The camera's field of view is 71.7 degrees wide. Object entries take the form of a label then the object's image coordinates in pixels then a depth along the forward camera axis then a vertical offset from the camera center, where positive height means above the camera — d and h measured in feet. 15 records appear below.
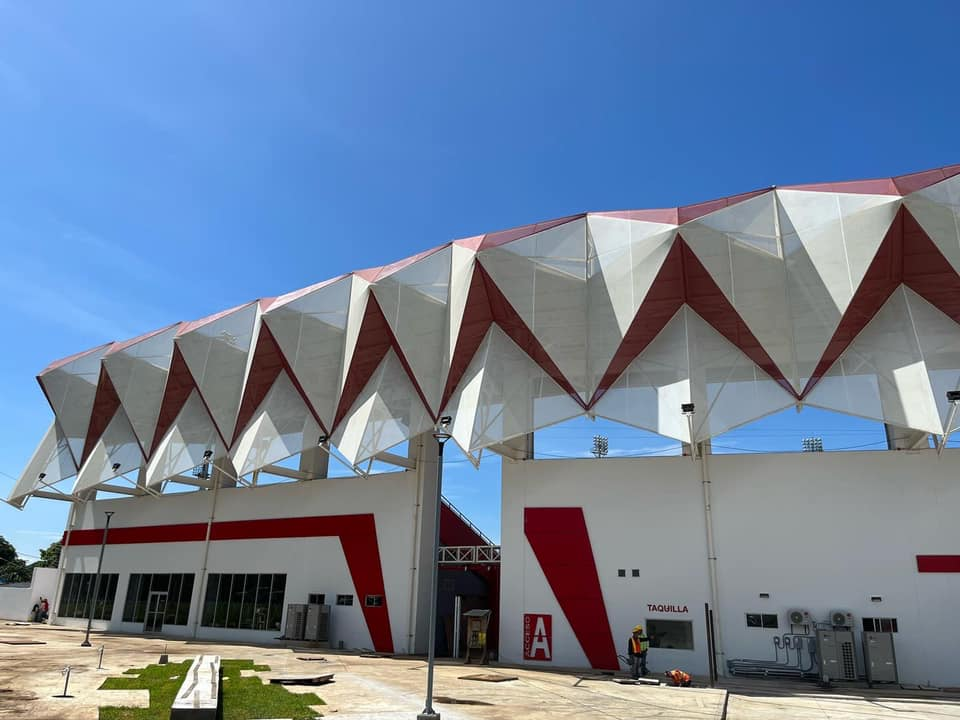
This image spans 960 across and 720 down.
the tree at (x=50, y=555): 329.31 +0.68
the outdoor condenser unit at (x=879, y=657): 66.85 -6.93
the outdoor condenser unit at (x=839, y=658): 67.82 -7.24
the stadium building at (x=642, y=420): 71.05 +18.27
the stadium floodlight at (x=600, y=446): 86.69 +16.19
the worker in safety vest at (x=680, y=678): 64.18 -9.20
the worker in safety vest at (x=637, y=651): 68.95 -7.33
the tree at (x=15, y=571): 329.52 -7.61
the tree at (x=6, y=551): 331.16 +1.90
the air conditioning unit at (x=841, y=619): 70.33 -3.52
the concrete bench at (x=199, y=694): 34.47 -7.60
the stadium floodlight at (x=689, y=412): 74.69 +17.97
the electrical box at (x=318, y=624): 97.25 -8.15
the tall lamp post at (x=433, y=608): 37.41 -2.32
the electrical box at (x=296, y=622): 99.25 -8.19
